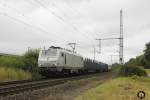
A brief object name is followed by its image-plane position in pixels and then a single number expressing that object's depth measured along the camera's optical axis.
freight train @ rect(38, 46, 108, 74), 31.47
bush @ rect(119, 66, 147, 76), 39.69
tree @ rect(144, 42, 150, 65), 81.12
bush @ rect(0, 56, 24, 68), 32.09
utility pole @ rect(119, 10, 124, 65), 42.09
